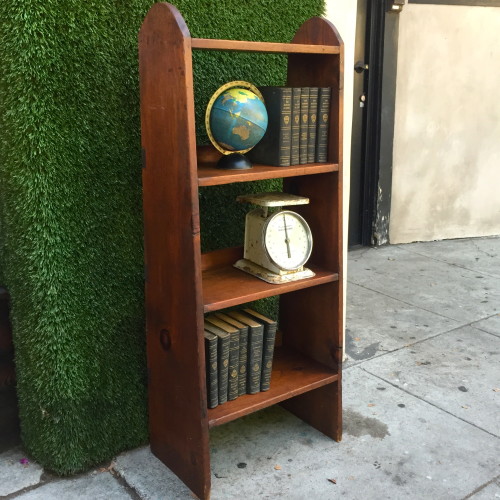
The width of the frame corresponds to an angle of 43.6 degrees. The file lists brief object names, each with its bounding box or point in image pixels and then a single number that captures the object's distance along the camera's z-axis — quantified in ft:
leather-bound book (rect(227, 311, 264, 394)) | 7.57
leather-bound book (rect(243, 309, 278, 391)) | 7.71
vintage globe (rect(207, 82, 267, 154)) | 6.67
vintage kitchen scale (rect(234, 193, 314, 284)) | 7.38
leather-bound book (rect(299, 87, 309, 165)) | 7.07
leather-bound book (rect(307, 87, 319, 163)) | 7.13
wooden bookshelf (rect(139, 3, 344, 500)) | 6.29
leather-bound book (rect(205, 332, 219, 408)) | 7.12
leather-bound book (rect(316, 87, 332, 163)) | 7.20
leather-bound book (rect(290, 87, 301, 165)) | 7.01
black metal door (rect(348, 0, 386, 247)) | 15.78
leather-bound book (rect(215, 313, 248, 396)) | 7.50
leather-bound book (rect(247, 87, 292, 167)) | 6.95
